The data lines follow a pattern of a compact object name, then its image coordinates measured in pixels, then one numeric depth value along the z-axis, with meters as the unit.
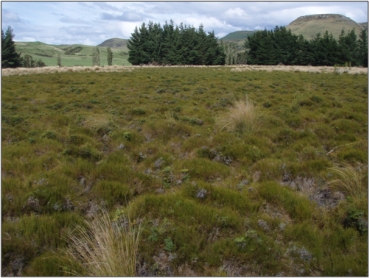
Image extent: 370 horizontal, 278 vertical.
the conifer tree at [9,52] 58.55
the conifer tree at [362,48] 62.97
